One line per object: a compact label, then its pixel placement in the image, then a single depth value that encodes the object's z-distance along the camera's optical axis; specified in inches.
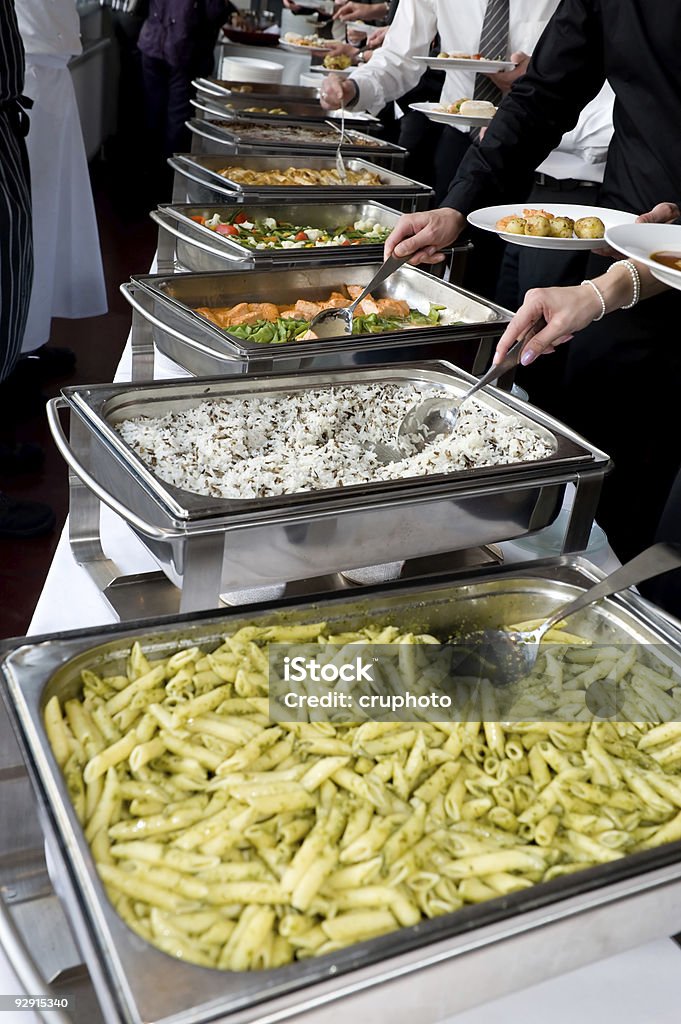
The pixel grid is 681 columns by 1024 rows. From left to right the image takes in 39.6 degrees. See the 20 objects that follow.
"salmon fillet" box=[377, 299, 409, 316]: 77.4
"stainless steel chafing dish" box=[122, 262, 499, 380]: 61.9
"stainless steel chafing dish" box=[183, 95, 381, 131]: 129.2
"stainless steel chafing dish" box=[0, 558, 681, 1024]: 23.9
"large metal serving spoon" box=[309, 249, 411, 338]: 71.3
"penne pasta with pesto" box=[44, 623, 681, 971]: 27.0
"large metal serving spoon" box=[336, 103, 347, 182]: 111.4
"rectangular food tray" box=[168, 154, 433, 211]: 97.7
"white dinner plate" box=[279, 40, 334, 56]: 188.5
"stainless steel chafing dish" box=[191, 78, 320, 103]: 137.0
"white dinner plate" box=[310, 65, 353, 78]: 164.4
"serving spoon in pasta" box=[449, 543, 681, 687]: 38.0
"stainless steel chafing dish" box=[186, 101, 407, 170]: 115.4
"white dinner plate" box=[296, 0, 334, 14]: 256.5
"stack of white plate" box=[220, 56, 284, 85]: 165.9
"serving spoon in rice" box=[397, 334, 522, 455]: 53.7
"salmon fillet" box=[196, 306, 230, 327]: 71.5
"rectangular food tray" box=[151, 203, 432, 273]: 79.7
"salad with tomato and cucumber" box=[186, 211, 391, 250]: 89.2
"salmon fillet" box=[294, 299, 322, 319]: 75.0
